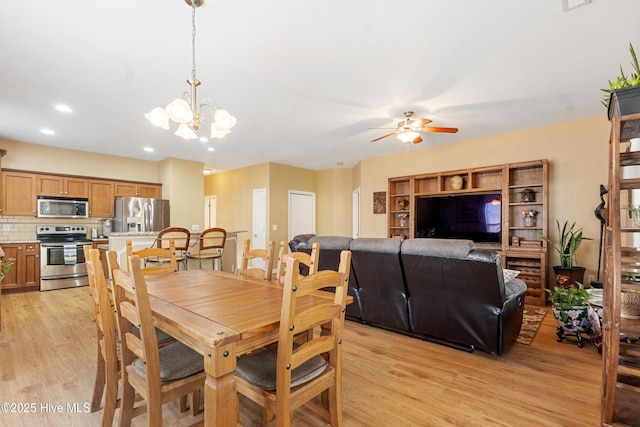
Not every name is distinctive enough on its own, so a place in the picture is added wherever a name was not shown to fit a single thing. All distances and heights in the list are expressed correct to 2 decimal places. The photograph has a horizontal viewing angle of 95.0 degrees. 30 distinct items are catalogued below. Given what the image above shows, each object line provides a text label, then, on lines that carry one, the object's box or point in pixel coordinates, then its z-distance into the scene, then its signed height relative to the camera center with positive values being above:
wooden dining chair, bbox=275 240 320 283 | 2.07 -0.34
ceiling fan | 3.86 +1.15
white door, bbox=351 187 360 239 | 7.48 -0.03
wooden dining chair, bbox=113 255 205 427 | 1.27 -0.77
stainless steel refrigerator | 5.92 -0.07
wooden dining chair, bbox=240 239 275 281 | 2.45 -0.42
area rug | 2.98 -1.29
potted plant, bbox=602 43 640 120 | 1.42 +0.58
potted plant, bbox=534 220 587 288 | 3.99 -0.59
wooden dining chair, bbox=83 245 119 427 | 1.57 -0.67
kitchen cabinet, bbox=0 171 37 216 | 5.04 +0.31
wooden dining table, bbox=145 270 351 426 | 1.13 -0.51
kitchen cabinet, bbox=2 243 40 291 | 4.90 -0.94
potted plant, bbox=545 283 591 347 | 2.76 -0.93
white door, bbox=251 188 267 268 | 7.08 -0.21
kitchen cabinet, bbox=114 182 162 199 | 6.23 +0.48
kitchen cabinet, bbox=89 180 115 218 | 5.89 +0.27
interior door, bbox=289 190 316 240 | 7.56 +0.01
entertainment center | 4.44 +0.05
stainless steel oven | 5.11 -0.82
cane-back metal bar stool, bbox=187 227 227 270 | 3.99 -0.48
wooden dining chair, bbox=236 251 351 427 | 1.22 -0.75
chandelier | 2.03 +0.71
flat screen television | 4.92 -0.06
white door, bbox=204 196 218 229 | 8.96 +0.04
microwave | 5.33 +0.08
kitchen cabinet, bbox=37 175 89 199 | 5.39 +0.48
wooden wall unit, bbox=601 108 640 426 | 1.42 -0.43
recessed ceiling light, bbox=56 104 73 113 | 3.67 +1.31
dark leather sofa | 2.42 -0.71
